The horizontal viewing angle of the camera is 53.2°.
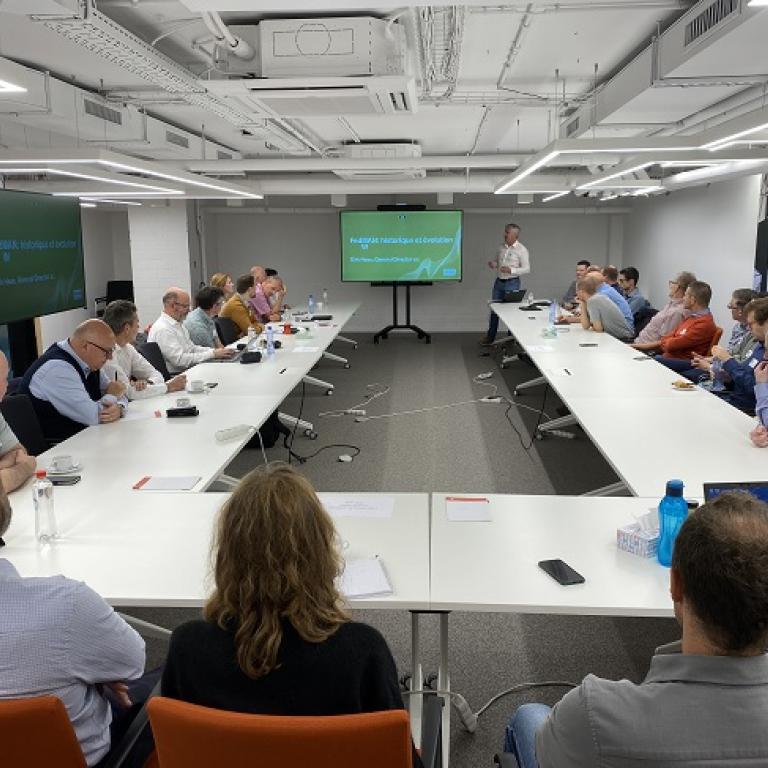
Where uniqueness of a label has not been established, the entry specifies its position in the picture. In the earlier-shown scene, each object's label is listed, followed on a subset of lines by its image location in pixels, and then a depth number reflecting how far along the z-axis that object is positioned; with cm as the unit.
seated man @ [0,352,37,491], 308
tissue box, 244
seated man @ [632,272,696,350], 744
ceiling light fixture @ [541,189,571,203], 1243
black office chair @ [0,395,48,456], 385
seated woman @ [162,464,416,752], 148
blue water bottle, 238
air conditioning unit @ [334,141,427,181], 895
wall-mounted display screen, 755
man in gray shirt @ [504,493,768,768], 118
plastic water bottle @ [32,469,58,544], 259
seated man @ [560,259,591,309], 1095
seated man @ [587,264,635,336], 796
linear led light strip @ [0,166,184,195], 542
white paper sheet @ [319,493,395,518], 283
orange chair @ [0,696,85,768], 148
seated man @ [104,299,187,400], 493
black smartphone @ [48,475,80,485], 318
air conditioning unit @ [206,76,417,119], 401
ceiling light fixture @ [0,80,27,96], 300
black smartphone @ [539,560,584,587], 227
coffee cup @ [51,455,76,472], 328
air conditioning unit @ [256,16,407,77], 397
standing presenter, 1150
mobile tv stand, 1262
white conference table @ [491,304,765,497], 329
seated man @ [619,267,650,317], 1000
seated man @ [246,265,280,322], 952
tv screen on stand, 1293
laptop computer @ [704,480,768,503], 239
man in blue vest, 417
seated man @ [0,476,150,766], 163
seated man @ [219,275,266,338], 819
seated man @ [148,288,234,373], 651
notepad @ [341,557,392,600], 221
